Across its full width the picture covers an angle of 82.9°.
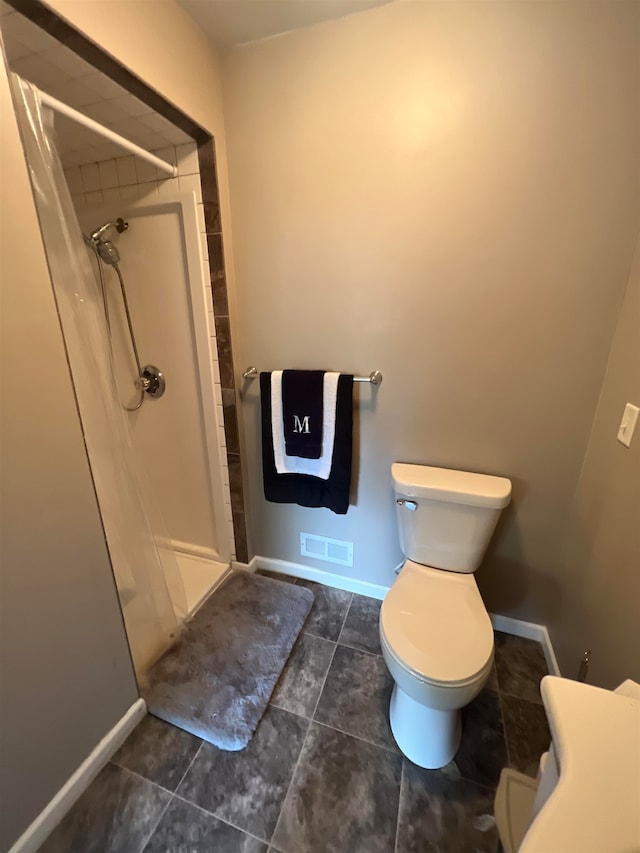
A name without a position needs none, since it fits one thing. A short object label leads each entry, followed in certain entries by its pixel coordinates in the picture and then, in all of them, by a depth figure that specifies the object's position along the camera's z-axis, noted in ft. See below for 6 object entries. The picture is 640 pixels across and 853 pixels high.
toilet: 3.41
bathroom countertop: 1.41
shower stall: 3.29
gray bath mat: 4.19
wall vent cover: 5.95
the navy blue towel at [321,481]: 4.95
